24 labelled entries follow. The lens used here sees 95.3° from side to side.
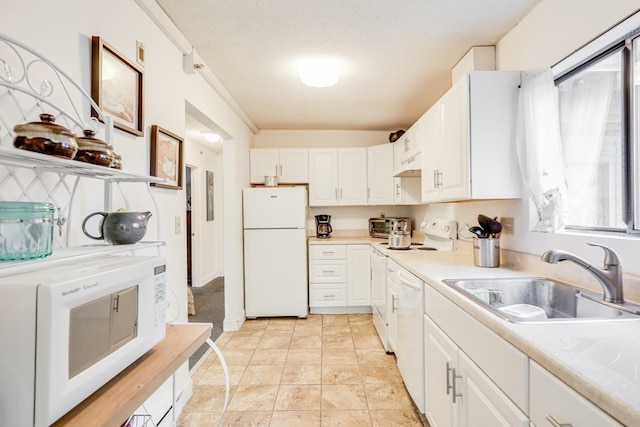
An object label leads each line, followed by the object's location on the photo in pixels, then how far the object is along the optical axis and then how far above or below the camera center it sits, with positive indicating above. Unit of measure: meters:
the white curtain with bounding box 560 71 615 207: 1.39 +0.47
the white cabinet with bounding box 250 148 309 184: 3.82 +0.71
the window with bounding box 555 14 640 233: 1.24 +0.40
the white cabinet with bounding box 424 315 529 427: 0.92 -0.67
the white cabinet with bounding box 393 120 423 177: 2.70 +0.68
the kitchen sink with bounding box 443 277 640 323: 1.12 -0.36
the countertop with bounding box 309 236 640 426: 0.57 -0.34
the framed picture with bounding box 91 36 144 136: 1.17 +0.58
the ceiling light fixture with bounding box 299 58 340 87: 2.23 +1.13
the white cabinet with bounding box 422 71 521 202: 1.70 +0.48
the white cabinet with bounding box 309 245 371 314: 3.55 -0.72
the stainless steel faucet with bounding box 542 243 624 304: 1.09 -0.22
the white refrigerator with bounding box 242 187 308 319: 3.41 -0.45
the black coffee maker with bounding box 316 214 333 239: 3.94 -0.13
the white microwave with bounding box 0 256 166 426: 0.56 -0.26
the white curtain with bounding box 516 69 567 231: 1.51 +0.39
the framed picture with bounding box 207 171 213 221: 5.27 +0.39
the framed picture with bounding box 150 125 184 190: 1.59 +0.36
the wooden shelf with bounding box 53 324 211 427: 0.62 -0.43
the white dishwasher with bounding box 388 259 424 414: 1.68 -0.73
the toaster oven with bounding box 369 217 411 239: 3.86 -0.12
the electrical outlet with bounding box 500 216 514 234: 1.86 -0.04
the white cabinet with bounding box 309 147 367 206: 3.82 +0.54
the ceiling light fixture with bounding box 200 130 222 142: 3.99 +1.16
